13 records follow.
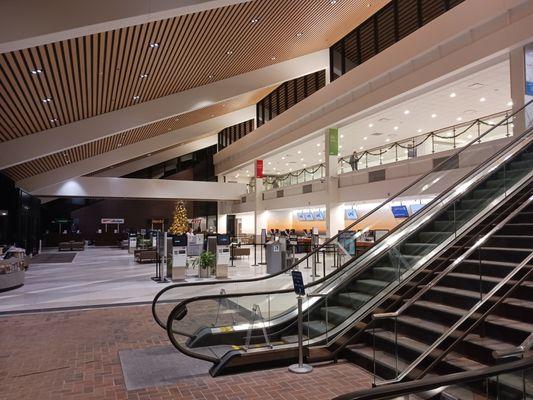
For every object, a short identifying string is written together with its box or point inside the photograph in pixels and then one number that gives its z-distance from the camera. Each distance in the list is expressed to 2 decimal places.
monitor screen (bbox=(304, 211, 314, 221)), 25.98
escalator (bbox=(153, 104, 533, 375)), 4.92
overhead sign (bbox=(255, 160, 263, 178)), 25.59
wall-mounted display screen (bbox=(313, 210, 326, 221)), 24.51
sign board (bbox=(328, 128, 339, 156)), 18.23
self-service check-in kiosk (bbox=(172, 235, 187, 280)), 11.78
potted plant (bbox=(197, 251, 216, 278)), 12.16
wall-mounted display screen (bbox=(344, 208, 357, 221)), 21.41
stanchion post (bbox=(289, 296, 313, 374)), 4.58
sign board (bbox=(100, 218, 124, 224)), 34.31
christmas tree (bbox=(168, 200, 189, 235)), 25.46
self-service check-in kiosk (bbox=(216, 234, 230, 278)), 12.16
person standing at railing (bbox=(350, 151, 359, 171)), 18.71
